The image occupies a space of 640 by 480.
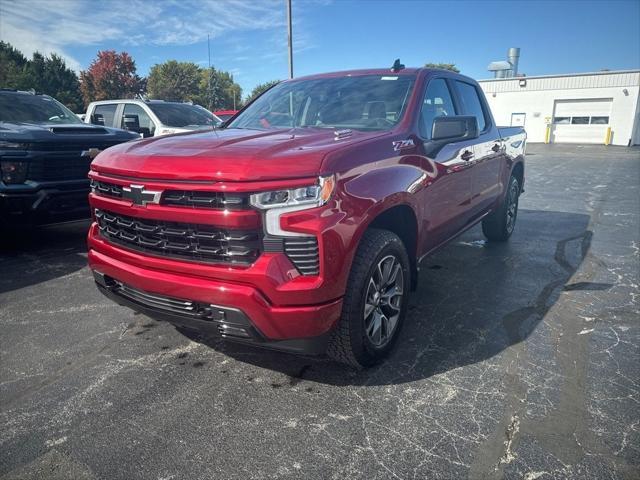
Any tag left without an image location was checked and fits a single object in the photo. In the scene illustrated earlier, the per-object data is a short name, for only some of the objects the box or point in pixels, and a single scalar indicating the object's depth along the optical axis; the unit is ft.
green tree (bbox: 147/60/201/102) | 222.48
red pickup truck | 7.07
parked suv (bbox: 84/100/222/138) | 26.61
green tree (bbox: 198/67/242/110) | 227.98
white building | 95.30
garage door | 98.73
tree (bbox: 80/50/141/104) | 210.59
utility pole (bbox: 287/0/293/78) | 43.20
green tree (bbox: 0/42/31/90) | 150.82
